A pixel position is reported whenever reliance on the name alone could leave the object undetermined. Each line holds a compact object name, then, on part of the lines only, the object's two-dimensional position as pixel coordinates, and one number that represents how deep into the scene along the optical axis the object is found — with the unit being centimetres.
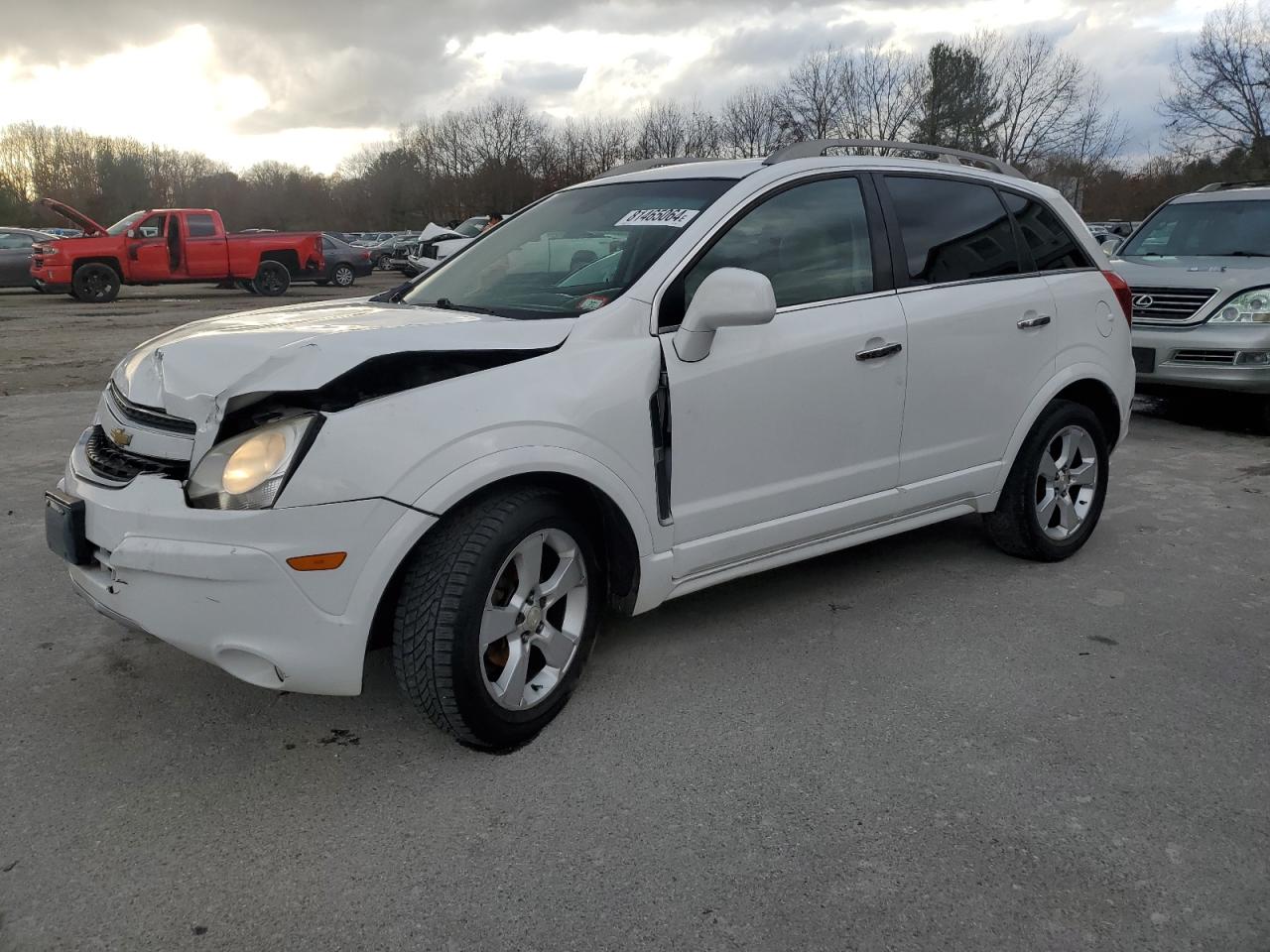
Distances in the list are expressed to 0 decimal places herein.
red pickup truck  1895
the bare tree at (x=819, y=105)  4362
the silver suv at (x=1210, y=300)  728
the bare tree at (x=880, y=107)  4362
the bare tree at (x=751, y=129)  4478
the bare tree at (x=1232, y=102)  3597
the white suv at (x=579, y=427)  253
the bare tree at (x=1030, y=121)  4412
